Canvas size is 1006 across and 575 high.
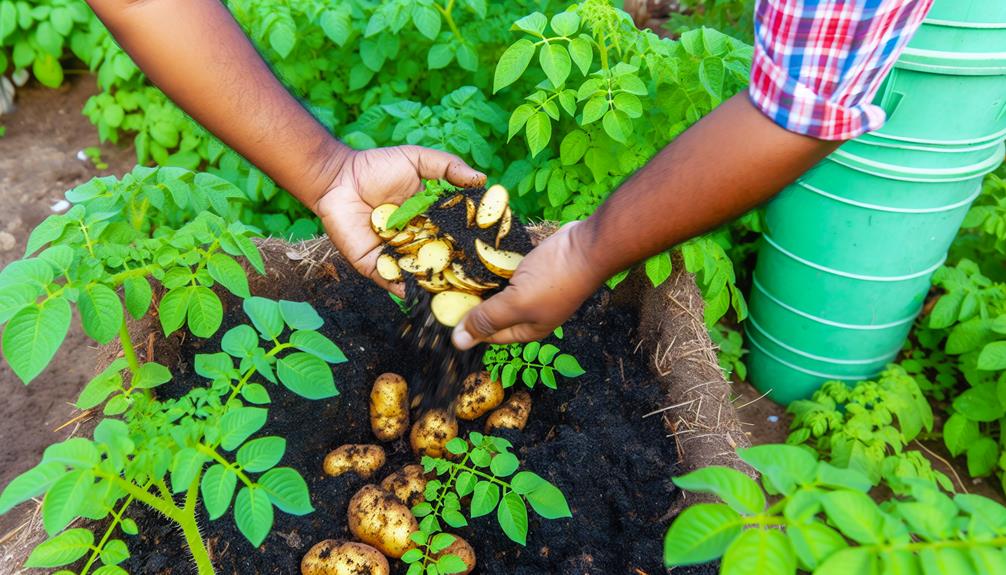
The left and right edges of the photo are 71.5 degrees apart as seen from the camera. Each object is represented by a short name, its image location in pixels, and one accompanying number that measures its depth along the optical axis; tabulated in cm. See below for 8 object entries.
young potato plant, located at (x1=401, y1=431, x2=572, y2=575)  144
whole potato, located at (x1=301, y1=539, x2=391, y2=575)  155
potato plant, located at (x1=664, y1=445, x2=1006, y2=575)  77
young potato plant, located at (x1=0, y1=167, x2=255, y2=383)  120
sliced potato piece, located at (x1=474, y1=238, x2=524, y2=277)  170
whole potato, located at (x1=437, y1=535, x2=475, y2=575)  159
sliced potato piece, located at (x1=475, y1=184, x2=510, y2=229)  175
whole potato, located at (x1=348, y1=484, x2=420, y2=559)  161
